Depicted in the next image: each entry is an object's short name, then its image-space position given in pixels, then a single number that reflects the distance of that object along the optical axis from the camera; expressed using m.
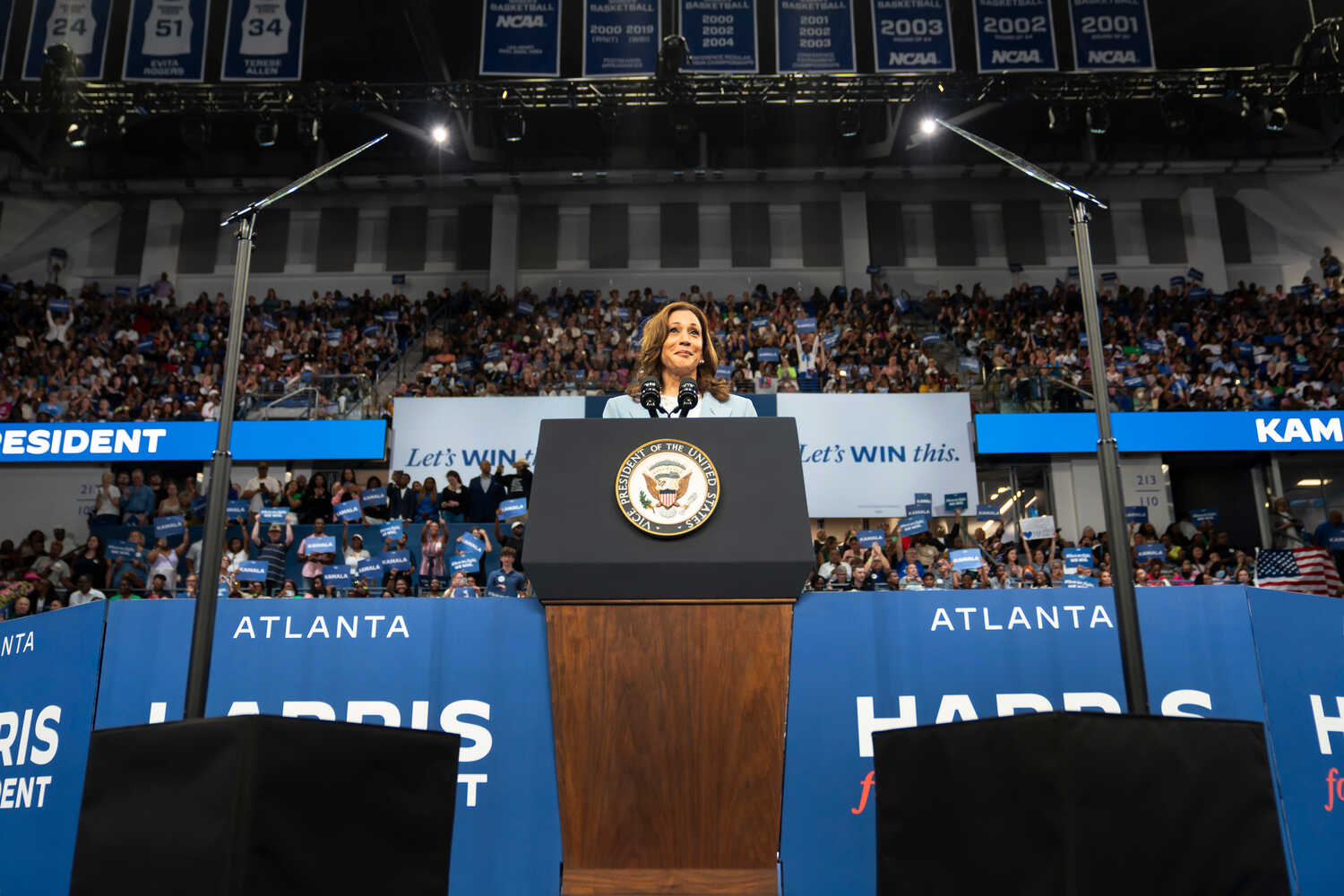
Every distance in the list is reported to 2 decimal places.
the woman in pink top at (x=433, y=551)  12.98
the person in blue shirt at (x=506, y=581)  9.23
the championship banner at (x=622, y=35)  16.30
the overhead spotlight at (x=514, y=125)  18.66
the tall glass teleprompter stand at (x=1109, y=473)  3.65
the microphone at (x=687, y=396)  3.65
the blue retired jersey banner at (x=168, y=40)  16.16
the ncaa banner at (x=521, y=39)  16.11
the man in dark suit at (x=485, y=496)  15.24
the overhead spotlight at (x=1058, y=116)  19.05
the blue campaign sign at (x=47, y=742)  4.09
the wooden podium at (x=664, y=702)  3.39
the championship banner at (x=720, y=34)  16.16
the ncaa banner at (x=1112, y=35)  16.23
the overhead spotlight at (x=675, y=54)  16.39
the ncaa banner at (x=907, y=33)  16.17
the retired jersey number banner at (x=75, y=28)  16.08
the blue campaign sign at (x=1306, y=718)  3.75
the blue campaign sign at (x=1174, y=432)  17.69
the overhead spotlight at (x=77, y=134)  17.84
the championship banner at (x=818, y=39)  16.19
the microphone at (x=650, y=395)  3.71
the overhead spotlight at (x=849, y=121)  18.78
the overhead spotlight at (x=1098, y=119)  18.91
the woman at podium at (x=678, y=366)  4.17
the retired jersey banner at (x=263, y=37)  16.41
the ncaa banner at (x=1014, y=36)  16.25
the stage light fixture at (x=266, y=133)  18.55
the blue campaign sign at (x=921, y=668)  3.94
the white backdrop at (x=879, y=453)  18.14
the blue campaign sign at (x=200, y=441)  17.81
